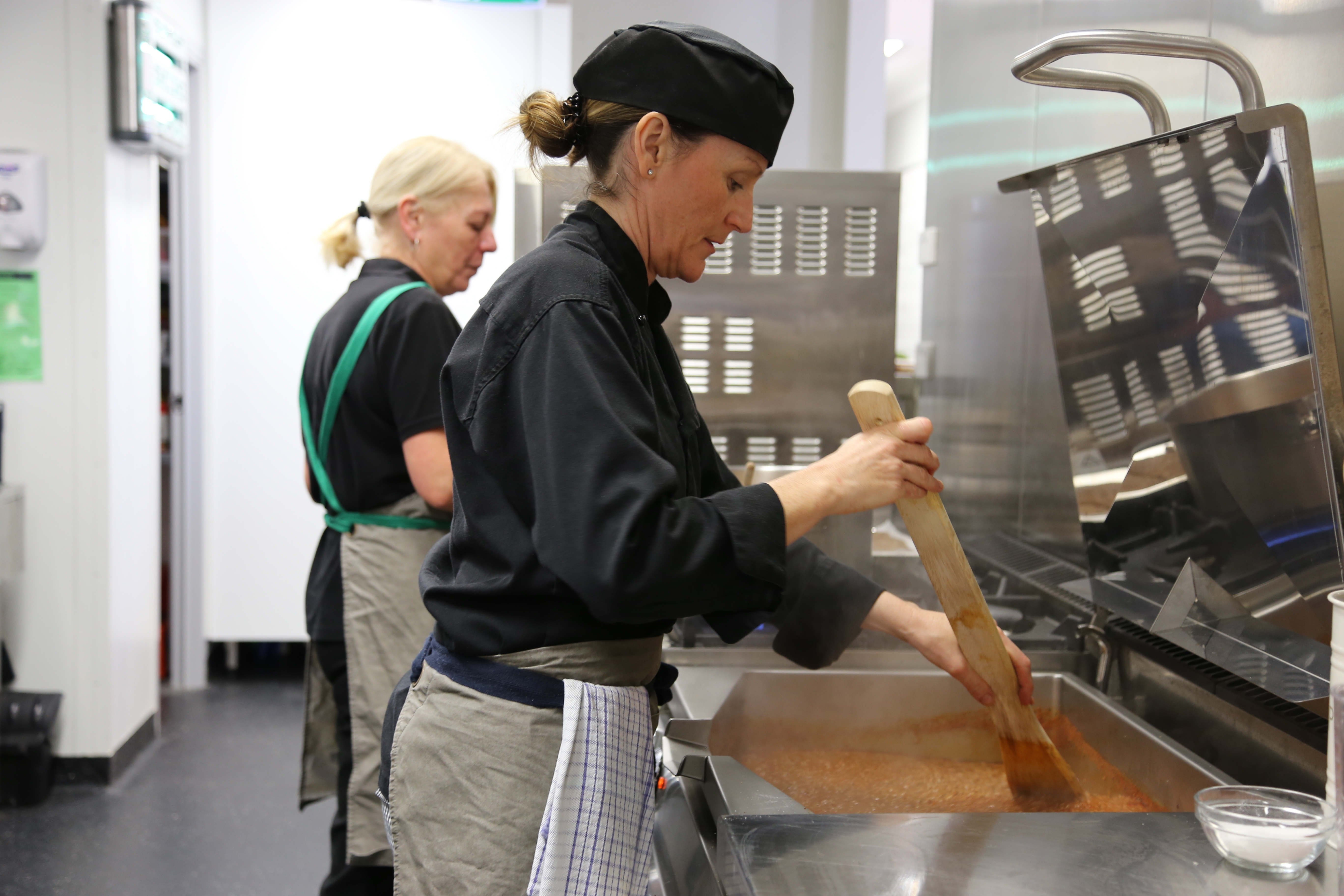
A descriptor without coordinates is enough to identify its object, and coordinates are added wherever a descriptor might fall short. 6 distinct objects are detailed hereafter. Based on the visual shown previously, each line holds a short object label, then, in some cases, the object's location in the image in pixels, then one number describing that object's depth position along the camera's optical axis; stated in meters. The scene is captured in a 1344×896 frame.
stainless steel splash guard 0.96
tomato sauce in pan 1.41
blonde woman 2.01
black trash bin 3.21
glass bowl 0.92
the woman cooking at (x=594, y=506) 0.95
